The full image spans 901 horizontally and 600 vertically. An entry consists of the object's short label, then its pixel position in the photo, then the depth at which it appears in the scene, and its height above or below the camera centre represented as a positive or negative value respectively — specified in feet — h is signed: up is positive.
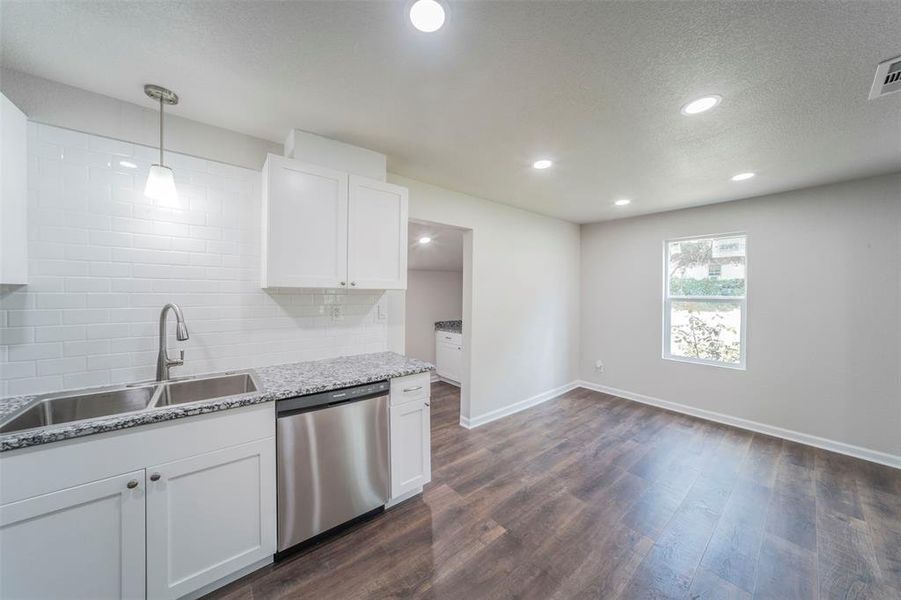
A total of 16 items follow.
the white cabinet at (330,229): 6.35 +1.51
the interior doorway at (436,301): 14.79 -0.11
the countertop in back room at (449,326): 16.43 -1.42
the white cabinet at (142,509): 3.82 -2.88
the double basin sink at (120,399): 4.79 -1.73
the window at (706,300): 11.44 +0.01
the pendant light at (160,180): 5.25 +1.93
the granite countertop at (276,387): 3.88 -1.56
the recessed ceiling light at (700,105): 5.50 +3.44
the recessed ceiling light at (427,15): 3.76 +3.42
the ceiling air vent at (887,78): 4.63 +3.38
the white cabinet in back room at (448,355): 15.80 -2.84
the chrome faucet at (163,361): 5.83 -1.16
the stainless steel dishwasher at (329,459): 5.52 -2.95
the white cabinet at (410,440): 6.81 -3.09
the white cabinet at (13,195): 4.57 +1.51
